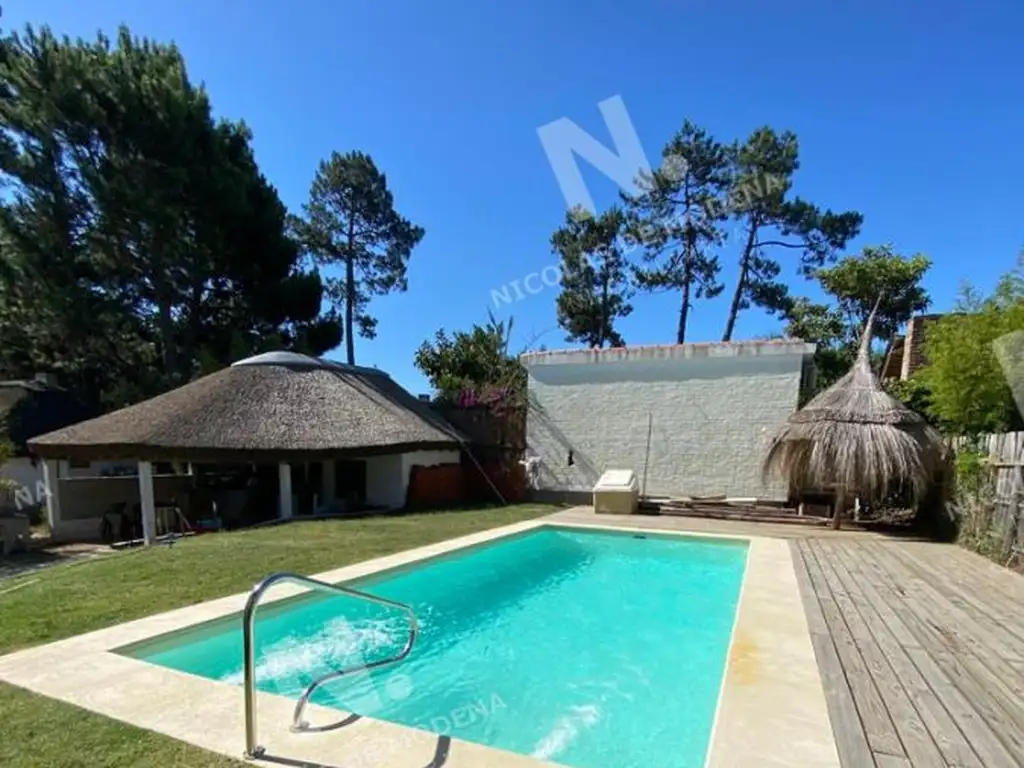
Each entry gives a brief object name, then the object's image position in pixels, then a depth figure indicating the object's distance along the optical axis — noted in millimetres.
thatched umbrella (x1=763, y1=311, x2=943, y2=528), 10289
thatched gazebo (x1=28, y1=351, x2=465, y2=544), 12859
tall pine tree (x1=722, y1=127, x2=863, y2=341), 21516
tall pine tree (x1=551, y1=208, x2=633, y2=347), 25250
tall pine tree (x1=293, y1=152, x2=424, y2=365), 25688
